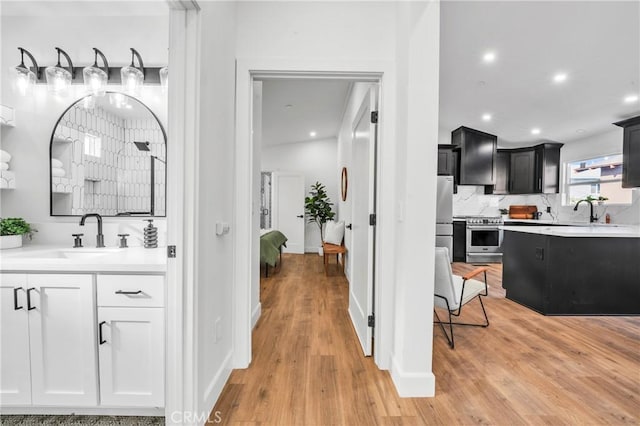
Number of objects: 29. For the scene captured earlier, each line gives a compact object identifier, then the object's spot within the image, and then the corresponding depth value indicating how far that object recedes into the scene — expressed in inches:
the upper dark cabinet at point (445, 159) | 216.1
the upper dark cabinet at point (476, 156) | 223.6
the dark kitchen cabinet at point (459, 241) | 225.5
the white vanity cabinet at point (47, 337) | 56.6
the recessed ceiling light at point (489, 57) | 111.5
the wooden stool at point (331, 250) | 183.8
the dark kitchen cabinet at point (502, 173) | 244.2
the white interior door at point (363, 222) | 85.8
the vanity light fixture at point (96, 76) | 75.8
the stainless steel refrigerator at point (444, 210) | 194.9
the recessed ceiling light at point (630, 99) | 142.8
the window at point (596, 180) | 193.0
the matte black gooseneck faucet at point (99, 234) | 73.7
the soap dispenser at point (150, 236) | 73.0
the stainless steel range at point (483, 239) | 223.6
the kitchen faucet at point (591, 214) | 201.9
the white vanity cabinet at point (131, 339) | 56.9
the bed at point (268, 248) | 178.4
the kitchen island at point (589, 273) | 119.2
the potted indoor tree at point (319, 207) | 268.7
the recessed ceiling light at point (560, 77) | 125.6
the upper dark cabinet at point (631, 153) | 157.1
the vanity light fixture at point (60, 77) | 75.5
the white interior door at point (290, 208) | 278.4
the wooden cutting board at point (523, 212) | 243.4
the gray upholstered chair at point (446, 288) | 91.0
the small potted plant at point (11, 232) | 70.9
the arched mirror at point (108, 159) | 79.4
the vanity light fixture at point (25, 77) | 75.9
